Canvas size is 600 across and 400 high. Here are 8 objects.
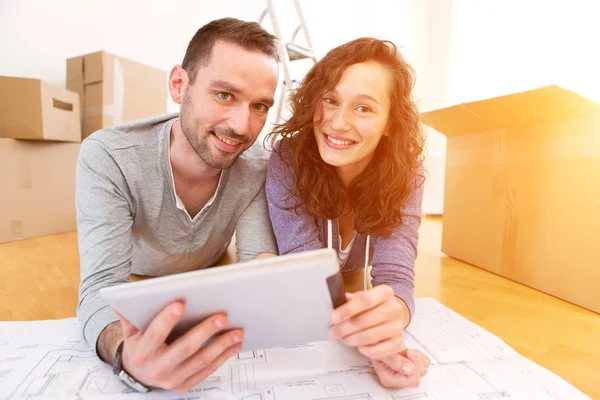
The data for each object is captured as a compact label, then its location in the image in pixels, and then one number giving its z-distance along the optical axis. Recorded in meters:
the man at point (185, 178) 0.65
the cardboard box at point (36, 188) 1.54
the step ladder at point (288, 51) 1.75
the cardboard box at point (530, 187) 0.91
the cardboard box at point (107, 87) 1.74
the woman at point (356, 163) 0.76
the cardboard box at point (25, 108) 1.52
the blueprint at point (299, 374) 0.49
